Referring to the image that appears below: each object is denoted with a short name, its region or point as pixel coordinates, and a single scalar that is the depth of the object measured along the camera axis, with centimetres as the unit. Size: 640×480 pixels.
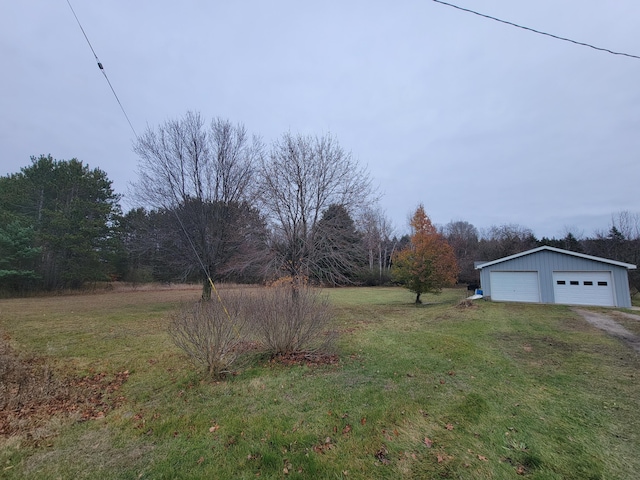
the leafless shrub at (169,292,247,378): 509
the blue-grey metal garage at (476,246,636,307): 1661
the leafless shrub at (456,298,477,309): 1625
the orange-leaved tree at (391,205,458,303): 2045
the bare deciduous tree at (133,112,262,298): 1492
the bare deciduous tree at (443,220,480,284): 4112
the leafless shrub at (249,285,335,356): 604
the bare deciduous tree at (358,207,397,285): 4206
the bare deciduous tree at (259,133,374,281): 1366
